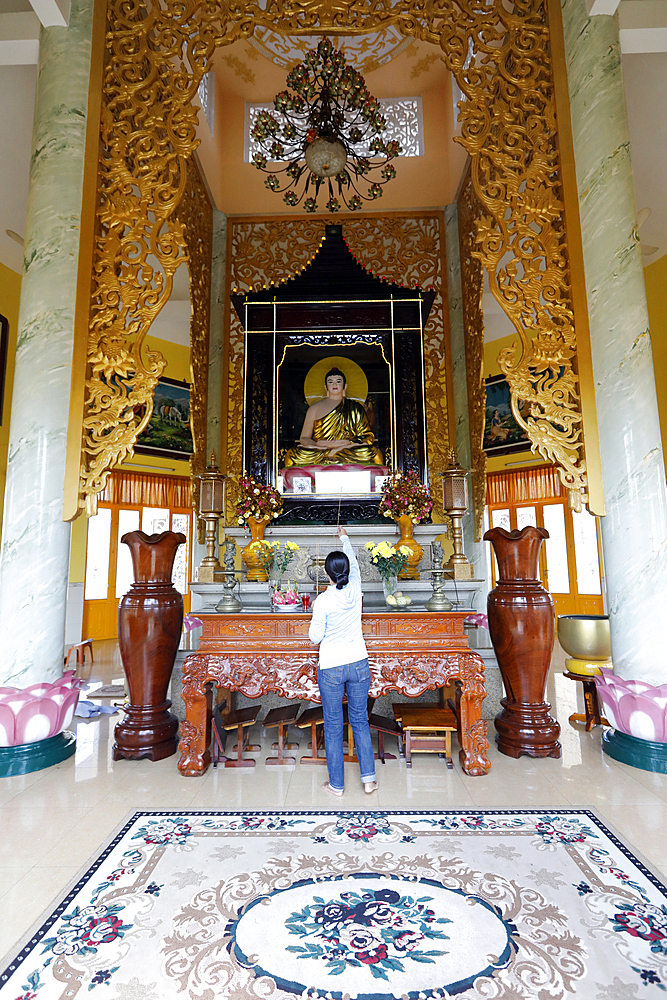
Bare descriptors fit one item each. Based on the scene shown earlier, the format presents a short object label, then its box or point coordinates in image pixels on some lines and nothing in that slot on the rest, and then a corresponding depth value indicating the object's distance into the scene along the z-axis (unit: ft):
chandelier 15.92
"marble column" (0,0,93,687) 11.11
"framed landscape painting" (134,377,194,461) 34.50
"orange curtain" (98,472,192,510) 33.21
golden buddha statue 20.02
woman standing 9.72
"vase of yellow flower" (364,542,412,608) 13.28
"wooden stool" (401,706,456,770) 10.89
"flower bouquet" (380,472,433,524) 16.55
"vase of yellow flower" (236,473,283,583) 17.06
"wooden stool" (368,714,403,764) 11.33
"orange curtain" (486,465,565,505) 33.35
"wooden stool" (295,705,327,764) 11.11
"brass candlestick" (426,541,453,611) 11.57
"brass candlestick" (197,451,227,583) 18.00
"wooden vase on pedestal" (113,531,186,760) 11.44
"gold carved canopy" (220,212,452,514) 21.94
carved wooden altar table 10.59
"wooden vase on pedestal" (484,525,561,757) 11.22
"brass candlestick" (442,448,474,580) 17.02
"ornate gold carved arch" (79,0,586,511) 11.97
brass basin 13.02
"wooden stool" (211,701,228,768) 11.18
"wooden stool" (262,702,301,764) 11.12
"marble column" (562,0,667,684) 11.01
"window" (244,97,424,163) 23.36
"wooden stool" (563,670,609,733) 13.11
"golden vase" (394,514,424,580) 15.92
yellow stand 12.95
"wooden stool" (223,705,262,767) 11.00
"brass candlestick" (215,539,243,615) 11.40
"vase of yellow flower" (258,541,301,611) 15.74
